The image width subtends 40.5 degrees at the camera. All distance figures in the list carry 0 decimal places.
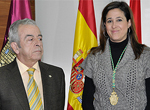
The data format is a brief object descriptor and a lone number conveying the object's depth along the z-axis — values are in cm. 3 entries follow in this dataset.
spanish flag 257
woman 178
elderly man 163
